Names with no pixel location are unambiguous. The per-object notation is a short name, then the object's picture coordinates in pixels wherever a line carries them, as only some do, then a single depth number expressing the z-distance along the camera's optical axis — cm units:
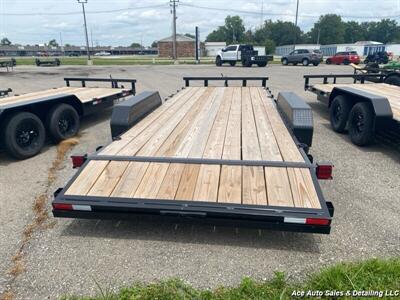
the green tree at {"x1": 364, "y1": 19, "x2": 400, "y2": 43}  11612
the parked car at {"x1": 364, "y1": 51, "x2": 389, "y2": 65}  3141
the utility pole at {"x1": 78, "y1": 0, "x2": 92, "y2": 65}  4168
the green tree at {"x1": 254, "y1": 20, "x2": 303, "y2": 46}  10875
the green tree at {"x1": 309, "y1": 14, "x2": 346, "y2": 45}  10731
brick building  7088
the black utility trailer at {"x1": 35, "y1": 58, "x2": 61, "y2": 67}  3381
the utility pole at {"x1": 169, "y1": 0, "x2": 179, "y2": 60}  3960
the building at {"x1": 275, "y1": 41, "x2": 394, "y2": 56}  5625
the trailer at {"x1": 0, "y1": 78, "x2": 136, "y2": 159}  489
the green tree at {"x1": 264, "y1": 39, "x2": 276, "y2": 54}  7219
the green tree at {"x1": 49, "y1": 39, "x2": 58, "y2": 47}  15500
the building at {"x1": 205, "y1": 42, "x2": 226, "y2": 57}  7668
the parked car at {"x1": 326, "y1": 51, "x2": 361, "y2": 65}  3306
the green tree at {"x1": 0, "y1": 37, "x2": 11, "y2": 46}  14595
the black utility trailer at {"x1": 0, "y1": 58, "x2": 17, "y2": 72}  2477
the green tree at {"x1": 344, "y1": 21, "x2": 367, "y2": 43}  11694
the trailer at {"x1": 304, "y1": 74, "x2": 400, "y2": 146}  496
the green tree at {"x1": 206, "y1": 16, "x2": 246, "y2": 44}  10944
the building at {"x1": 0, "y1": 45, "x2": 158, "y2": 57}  11576
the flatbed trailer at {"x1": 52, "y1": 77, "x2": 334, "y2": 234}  263
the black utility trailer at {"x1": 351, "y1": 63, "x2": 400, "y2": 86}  898
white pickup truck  2844
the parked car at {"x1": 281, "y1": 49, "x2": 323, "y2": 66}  3022
